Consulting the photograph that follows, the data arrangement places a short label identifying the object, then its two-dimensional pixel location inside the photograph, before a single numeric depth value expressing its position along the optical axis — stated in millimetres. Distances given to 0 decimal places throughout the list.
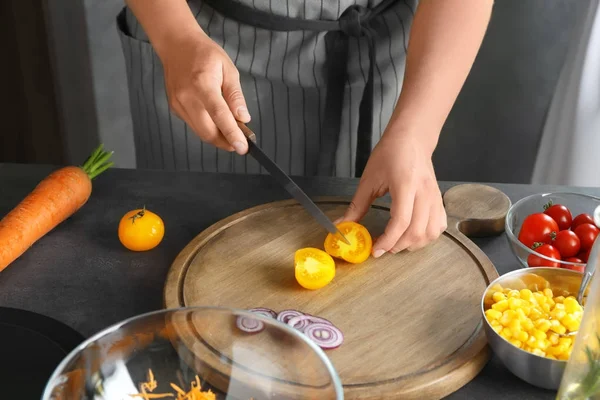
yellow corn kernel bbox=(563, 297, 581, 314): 1072
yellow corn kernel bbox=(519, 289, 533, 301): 1107
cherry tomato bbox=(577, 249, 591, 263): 1310
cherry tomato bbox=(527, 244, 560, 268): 1229
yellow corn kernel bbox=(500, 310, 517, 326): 1062
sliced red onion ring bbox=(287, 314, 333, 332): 1170
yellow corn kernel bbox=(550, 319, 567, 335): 1039
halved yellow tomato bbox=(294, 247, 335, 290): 1240
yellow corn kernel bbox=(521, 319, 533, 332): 1049
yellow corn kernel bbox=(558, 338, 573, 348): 1026
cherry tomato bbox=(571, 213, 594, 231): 1346
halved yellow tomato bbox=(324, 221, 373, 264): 1314
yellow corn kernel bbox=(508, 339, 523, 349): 1042
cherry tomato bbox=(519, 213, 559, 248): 1322
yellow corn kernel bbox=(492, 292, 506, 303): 1108
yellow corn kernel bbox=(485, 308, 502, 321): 1078
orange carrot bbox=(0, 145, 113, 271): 1305
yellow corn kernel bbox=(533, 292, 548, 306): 1103
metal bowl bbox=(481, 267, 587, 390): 1025
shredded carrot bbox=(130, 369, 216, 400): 964
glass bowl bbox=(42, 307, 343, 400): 904
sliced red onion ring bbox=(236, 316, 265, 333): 933
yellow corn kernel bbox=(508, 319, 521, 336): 1046
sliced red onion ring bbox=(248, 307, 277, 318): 1191
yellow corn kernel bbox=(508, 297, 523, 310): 1077
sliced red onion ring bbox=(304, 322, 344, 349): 1138
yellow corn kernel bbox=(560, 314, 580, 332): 1046
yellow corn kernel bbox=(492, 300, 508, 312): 1089
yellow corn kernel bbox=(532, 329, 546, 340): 1031
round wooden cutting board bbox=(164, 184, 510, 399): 1104
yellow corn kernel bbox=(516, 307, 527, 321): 1057
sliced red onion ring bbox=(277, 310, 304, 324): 1184
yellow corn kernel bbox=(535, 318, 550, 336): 1040
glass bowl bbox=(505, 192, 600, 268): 1390
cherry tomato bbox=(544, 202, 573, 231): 1363
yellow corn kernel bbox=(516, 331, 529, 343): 1041
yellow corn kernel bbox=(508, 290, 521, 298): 1116
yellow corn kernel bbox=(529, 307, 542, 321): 1070
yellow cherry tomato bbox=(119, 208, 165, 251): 1331
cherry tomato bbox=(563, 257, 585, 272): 1212
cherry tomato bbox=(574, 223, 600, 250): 1309
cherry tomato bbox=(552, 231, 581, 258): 1300
